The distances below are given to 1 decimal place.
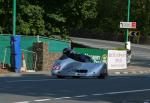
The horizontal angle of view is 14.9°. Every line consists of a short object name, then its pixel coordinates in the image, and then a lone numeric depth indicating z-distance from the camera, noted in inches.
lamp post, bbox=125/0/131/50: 1849.2
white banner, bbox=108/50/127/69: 1654.8
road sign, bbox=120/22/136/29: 1744.2
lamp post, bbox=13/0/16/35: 1322.6
